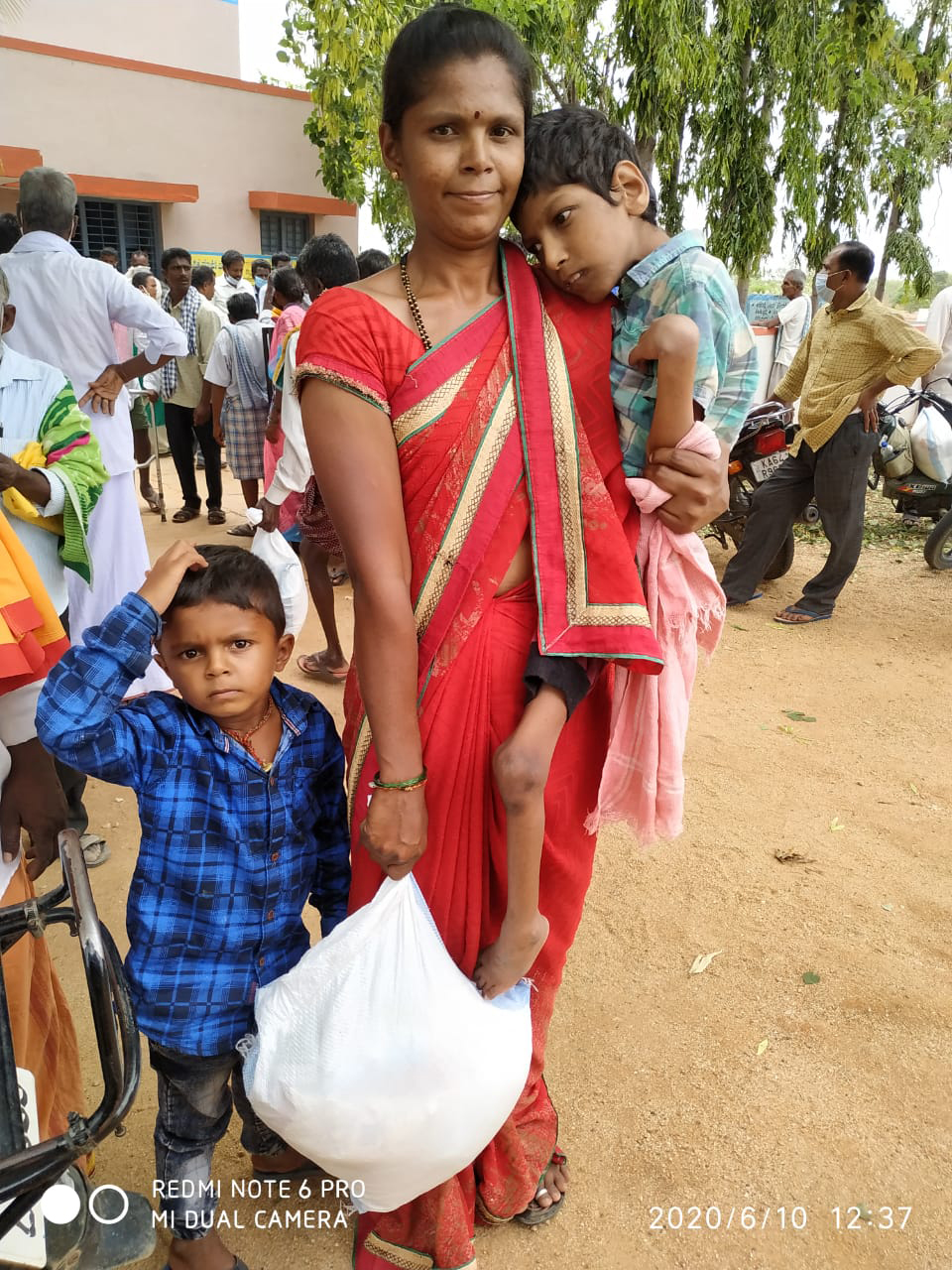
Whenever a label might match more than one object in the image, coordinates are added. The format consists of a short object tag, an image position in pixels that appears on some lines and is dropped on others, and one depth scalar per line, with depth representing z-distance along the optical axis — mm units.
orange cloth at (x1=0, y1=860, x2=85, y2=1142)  1626
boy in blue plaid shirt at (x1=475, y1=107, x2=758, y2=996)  1376
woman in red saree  1312
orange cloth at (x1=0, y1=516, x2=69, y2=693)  1538
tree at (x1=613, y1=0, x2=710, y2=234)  8938
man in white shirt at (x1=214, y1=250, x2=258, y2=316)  9484
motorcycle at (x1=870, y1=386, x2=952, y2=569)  6230
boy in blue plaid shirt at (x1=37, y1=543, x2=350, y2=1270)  1535
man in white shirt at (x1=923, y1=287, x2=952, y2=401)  6480
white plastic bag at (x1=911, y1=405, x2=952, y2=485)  6148
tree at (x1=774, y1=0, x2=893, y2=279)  9008
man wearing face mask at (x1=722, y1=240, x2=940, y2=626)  4988
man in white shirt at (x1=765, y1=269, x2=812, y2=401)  10312
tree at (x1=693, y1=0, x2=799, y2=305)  9750
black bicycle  954
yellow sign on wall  12688
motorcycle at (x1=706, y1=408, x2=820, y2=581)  5906
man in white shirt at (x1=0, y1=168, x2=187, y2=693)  3721
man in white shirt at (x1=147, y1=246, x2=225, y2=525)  7242
